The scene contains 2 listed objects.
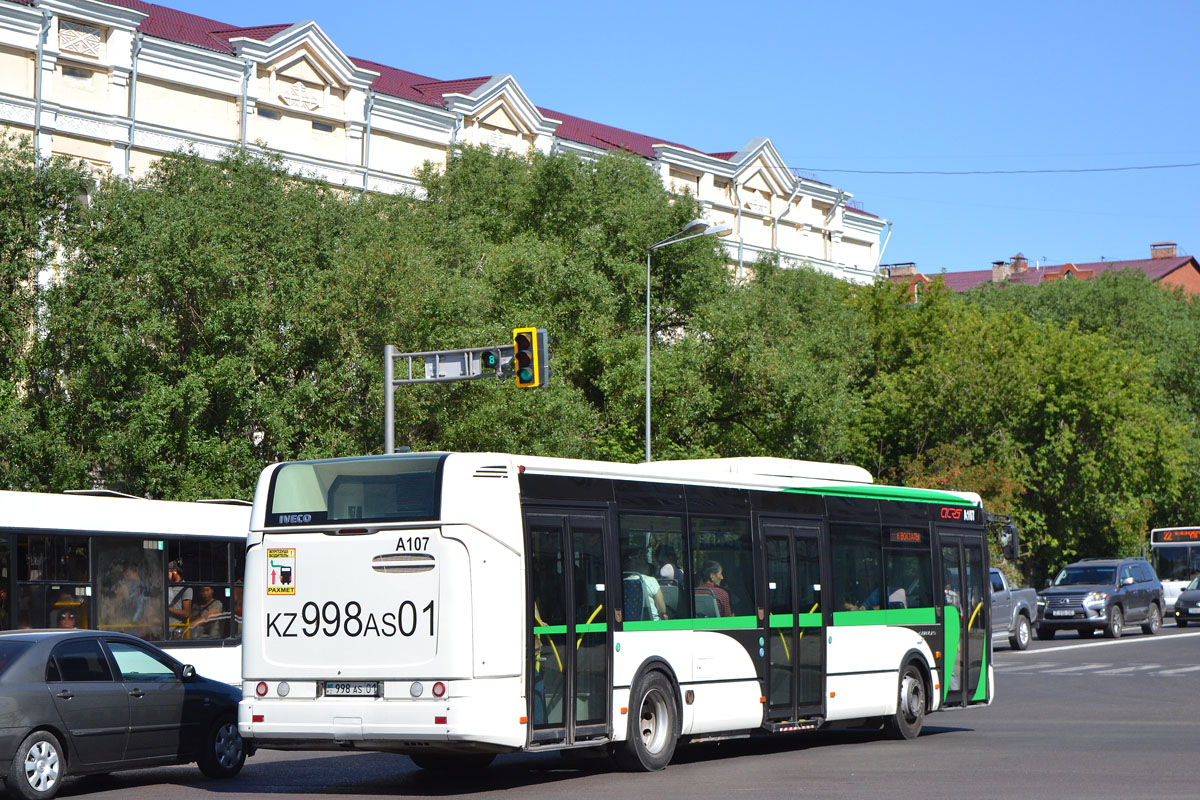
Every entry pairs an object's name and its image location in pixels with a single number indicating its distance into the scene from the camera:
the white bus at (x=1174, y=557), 52.78
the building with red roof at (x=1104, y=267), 106.56
